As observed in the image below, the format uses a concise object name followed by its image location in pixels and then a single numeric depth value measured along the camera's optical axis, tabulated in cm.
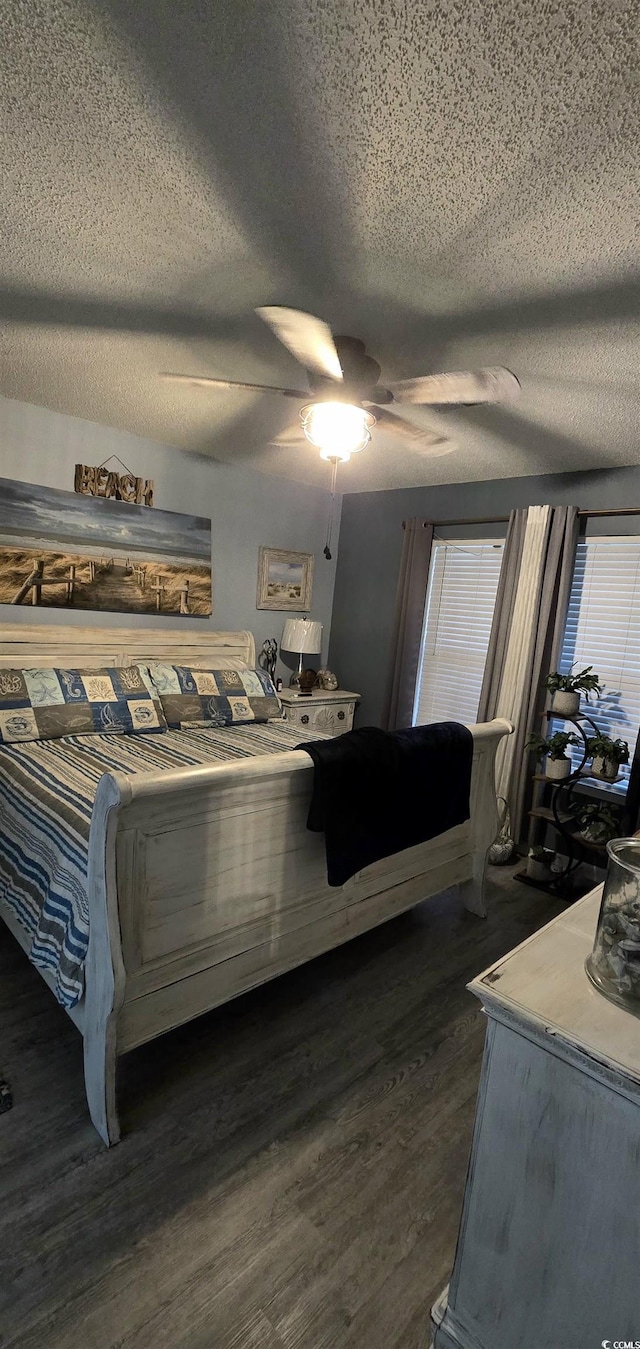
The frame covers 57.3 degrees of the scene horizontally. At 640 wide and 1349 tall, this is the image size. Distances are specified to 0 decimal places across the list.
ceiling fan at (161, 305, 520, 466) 171
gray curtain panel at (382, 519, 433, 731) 424
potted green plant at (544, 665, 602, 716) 318
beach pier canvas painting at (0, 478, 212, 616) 331
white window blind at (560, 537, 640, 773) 331
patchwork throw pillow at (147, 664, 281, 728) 343
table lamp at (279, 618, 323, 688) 441
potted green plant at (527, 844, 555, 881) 333
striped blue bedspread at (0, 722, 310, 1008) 171
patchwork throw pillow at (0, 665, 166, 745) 288
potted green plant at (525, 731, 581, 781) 321
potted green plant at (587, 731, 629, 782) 300
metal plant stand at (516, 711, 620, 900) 318
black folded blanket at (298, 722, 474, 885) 197
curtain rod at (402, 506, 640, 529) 321
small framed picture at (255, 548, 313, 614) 450
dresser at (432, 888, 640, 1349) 87
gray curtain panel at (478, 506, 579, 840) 344
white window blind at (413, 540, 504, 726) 400
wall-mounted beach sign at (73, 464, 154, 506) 348
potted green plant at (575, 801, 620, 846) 302
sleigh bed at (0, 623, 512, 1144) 152
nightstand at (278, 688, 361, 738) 424
